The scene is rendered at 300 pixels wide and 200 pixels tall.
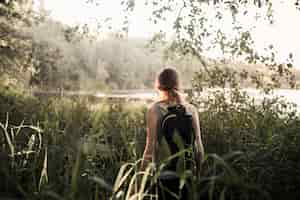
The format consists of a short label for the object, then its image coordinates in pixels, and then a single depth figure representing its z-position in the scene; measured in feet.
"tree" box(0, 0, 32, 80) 35.58
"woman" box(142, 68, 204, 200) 10.12
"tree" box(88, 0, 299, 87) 21.13
